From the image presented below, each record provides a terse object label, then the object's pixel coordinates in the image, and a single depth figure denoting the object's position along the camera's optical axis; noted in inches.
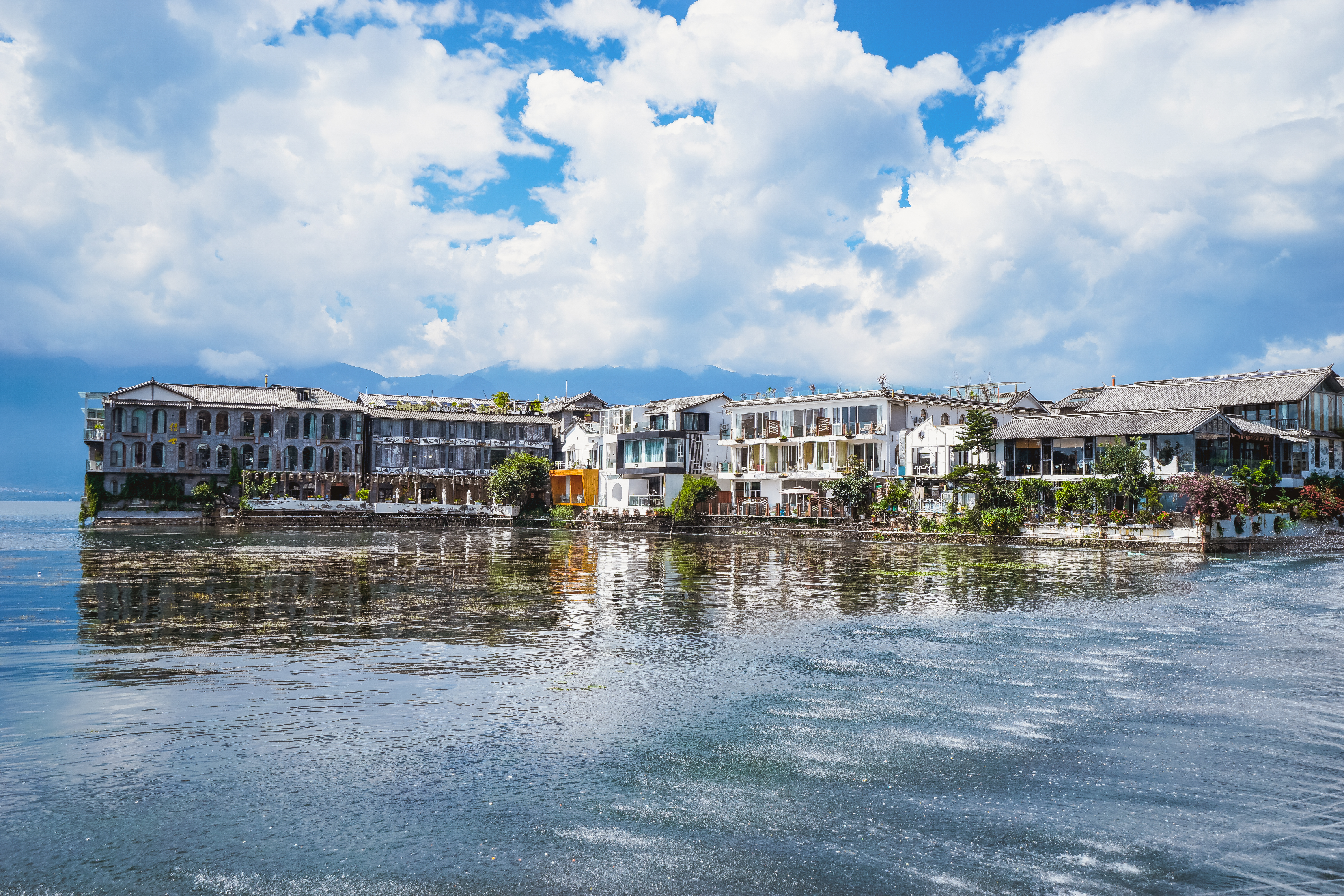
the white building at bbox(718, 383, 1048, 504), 2400.3
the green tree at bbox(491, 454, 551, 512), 3147.1
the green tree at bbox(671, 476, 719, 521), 2684.5
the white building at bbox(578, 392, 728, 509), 2999.5
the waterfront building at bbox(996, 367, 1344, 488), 1923.0
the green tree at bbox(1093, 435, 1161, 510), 1862.7
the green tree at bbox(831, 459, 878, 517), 2379.4
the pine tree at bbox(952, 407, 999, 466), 2230.6
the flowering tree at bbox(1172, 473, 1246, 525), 1720.0
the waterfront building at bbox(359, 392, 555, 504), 3410.4
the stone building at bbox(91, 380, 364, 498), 3100.4
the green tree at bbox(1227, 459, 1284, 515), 1840.6
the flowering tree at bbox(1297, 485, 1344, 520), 1927.9
